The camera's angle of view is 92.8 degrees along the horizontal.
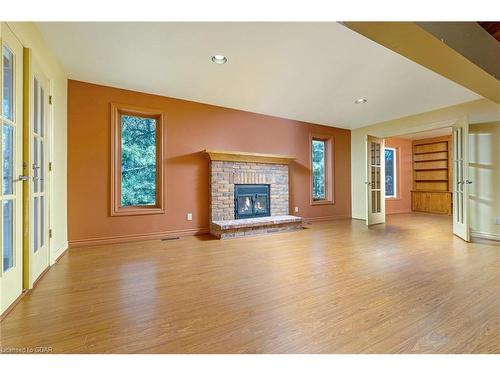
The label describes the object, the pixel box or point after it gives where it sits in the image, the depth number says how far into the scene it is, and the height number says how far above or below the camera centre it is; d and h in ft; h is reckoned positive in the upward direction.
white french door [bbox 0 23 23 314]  5.48 +0.62
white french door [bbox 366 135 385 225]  16.83 +0.56
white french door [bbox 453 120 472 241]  11.94 +0.40
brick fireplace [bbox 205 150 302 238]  13.67 -0.26
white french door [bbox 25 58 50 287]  6.62 +0.61
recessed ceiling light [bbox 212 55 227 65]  9.41 +5.28
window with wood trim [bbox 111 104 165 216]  12.21 +1.62
